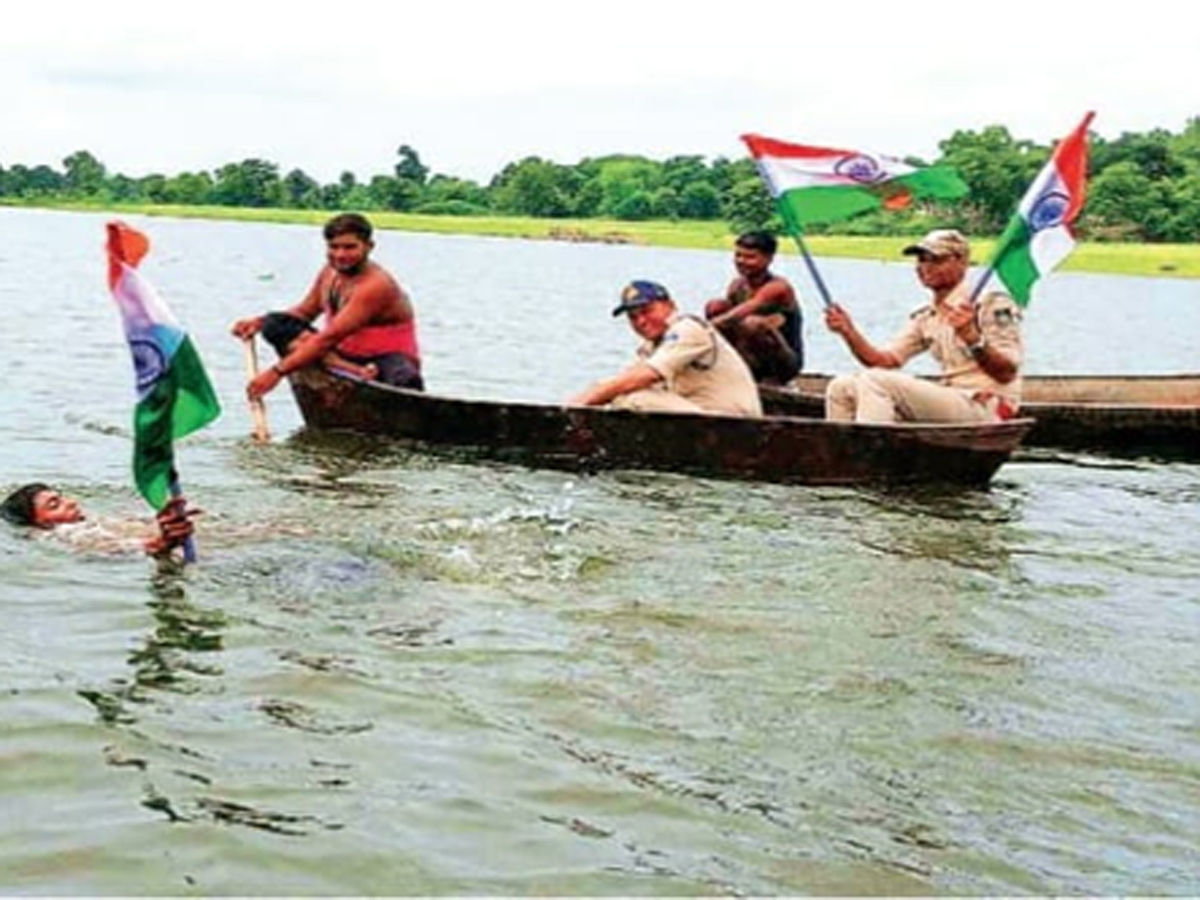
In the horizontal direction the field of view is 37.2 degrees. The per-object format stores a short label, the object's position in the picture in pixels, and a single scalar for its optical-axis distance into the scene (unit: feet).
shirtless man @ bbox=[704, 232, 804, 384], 47.67
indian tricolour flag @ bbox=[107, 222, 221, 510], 25.61
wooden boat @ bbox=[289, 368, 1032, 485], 40.73
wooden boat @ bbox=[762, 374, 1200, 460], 49.70
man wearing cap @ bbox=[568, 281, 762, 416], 41.22
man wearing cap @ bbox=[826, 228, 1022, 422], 40.14
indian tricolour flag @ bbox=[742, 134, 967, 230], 46.34
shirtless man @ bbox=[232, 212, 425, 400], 46.14
